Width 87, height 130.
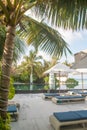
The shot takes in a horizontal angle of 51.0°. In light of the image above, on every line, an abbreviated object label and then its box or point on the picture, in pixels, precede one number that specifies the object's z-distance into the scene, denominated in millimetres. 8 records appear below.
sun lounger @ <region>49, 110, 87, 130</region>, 2737
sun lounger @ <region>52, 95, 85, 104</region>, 5605
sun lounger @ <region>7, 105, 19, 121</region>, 3555
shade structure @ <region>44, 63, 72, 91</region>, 7058
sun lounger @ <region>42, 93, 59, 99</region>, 6706
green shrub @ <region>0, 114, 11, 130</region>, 1563
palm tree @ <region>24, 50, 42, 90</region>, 18338
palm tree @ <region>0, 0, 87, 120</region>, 1515
